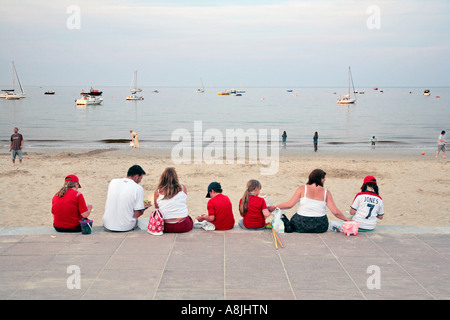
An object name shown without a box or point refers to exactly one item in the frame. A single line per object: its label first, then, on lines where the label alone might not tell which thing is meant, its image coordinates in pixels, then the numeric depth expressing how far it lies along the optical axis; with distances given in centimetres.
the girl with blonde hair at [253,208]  688
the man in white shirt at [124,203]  650
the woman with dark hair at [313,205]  666
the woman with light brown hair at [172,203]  666
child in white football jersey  672
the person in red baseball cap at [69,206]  654
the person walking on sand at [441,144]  2161
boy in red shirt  680
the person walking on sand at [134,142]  2720
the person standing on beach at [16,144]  1764
